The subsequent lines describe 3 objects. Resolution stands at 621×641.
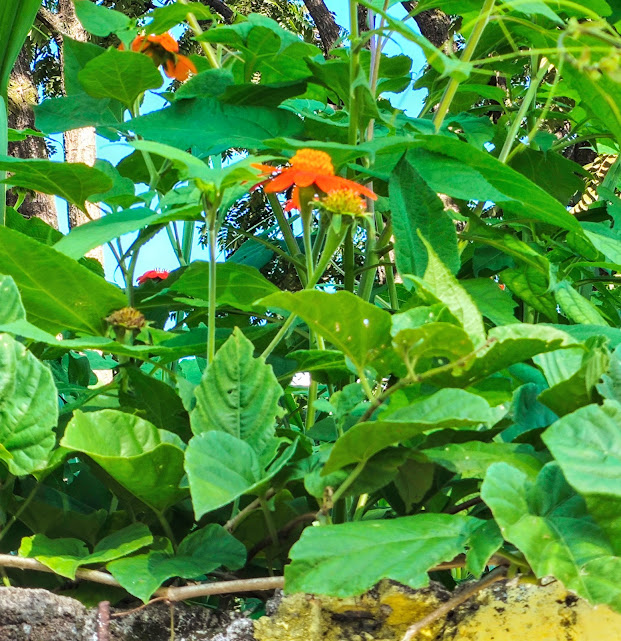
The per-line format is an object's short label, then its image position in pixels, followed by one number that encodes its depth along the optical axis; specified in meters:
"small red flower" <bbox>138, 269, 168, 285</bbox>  1.78
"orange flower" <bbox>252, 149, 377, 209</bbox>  1.36
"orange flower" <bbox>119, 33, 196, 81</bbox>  1.64
